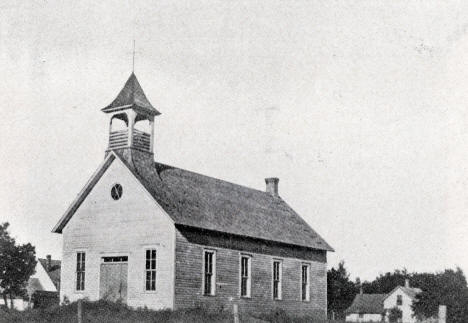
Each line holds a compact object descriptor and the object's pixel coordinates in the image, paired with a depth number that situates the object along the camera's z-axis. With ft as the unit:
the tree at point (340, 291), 244.83
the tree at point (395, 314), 275.80
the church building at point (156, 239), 88.28
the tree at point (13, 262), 178.09
